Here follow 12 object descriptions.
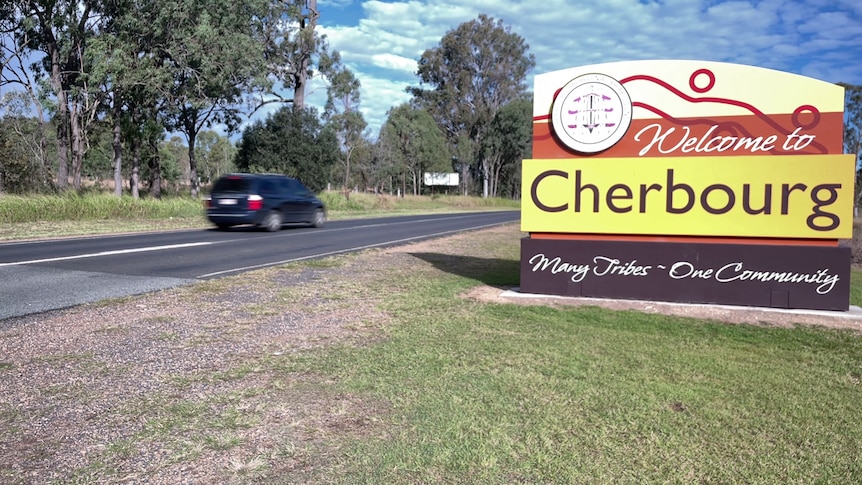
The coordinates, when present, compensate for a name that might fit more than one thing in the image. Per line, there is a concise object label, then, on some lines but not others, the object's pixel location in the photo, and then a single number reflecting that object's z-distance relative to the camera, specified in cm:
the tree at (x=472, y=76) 6769
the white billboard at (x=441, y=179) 6644
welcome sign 695
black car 1803
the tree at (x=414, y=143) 6088
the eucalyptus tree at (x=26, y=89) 2828
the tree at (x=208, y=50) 2867
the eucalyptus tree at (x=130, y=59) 2797
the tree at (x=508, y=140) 6619
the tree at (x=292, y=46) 3916
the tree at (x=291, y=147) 3788
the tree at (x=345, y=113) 4162
